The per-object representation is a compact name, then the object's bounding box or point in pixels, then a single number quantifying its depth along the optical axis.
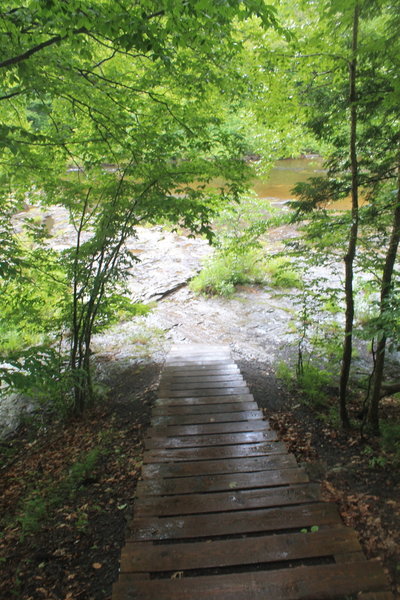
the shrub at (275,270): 11.13
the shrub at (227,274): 11.41
